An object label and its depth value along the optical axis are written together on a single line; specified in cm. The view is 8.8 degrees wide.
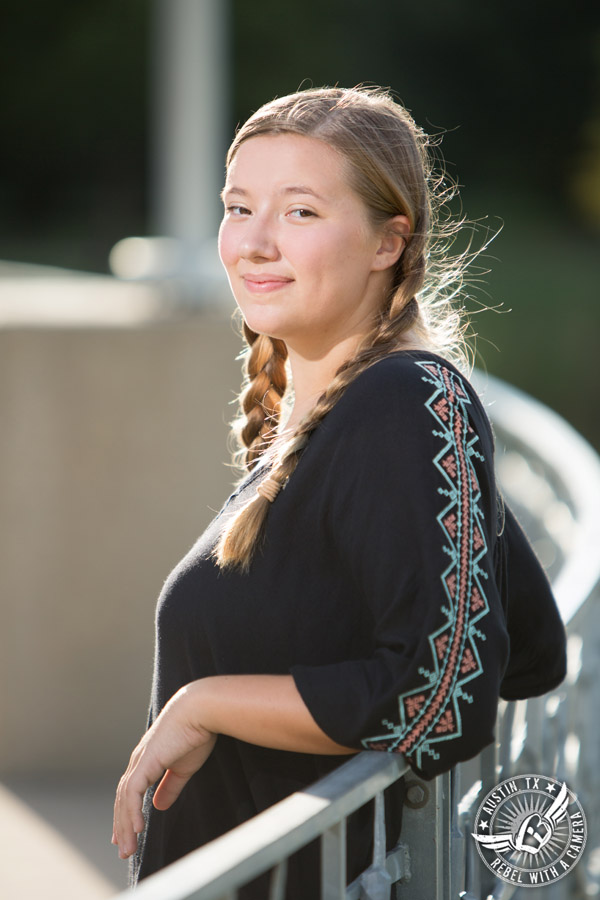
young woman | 357
